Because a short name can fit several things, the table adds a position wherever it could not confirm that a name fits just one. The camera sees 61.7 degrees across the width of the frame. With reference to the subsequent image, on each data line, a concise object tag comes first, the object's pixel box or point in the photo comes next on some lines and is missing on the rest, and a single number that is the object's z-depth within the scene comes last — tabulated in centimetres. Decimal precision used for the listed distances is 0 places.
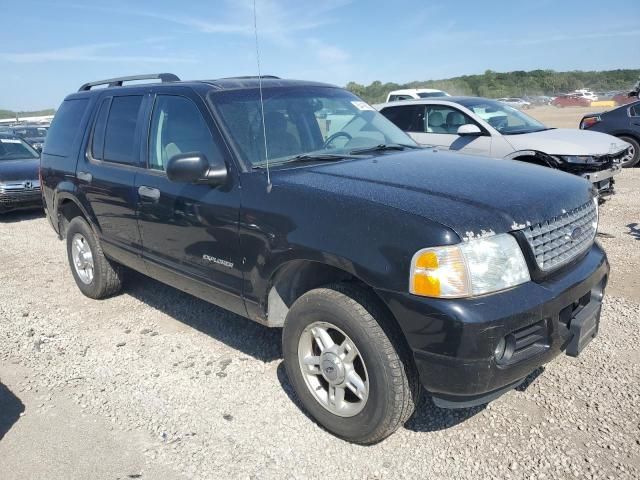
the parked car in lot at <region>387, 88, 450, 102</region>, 1602
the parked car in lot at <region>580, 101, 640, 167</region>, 1156
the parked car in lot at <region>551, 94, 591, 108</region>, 5520
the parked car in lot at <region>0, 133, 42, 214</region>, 922
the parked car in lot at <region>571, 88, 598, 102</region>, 5969
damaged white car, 709
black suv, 237
